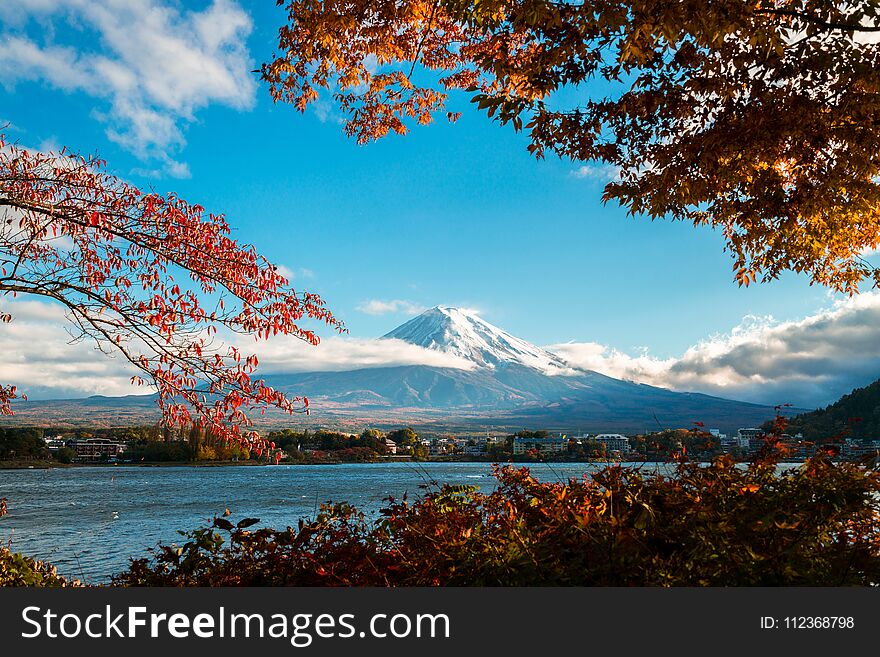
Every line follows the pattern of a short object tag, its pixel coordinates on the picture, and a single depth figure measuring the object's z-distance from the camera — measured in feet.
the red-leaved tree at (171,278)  18.03
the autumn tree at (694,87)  16.39
